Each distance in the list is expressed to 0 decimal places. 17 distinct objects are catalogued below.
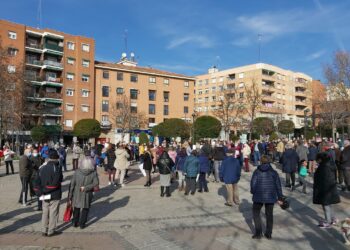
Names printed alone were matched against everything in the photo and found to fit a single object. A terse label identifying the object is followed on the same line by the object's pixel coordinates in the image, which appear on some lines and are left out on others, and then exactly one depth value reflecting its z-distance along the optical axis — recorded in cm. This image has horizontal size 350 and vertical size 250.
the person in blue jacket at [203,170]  1249
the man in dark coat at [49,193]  709
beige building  7744
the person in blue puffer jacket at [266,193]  682
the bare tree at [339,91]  4006
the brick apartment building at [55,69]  5169
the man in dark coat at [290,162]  1275
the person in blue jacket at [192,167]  1170
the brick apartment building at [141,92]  6081
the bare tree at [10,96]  3350
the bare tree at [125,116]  5543
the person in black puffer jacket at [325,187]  750
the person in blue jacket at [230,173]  990
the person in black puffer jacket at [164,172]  1169
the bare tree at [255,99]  4244
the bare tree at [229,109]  4634
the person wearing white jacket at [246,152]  1864
